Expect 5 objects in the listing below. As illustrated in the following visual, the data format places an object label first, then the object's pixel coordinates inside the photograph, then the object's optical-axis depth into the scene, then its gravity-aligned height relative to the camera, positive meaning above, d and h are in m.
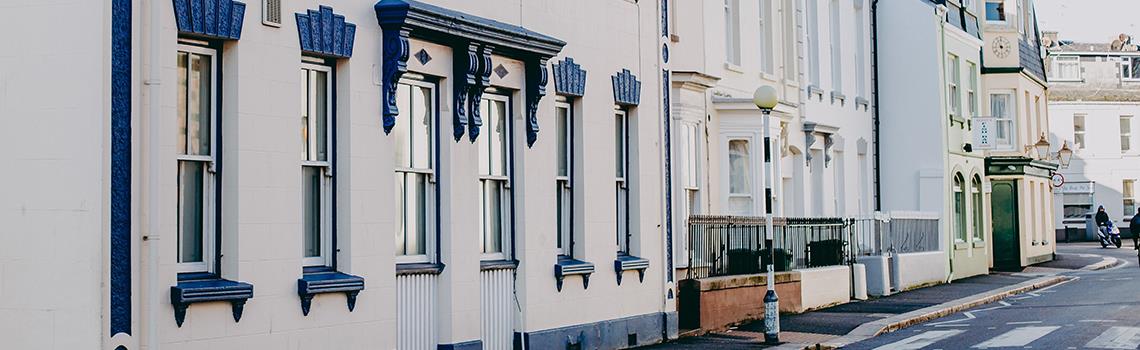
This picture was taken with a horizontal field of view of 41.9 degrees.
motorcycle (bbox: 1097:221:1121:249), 57.69 -0.66
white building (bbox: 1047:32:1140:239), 68.19 +3.16
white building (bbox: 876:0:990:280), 35.81 +2.61
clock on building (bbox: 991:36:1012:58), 42.22 +4.89
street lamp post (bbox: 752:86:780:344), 19.00 +0.23
